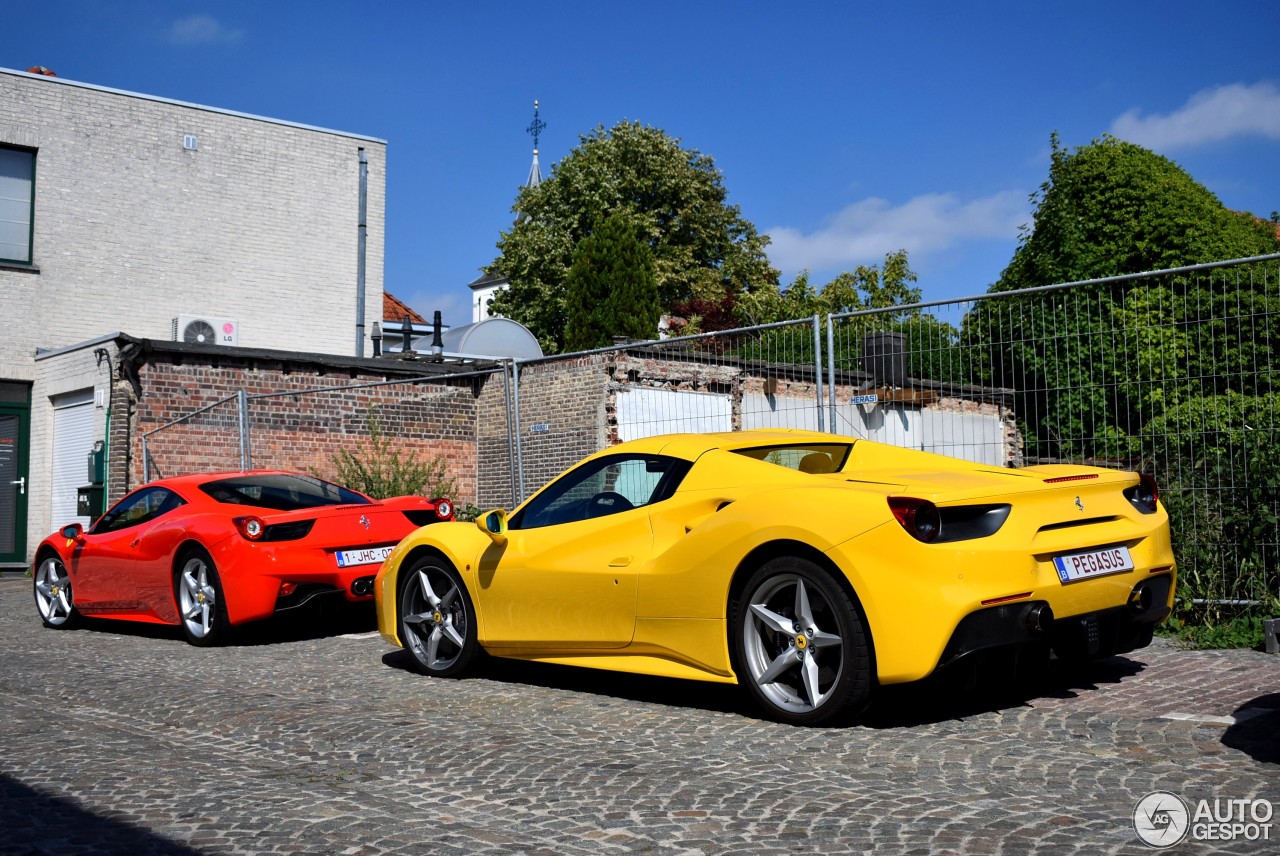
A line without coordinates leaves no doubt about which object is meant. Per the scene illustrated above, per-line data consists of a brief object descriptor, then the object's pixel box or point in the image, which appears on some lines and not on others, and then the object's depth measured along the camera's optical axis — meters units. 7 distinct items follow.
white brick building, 20.48
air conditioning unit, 22.94
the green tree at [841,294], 46.34
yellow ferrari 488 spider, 4.95
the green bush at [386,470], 17.45
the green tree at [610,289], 37.16
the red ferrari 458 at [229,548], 8.72
